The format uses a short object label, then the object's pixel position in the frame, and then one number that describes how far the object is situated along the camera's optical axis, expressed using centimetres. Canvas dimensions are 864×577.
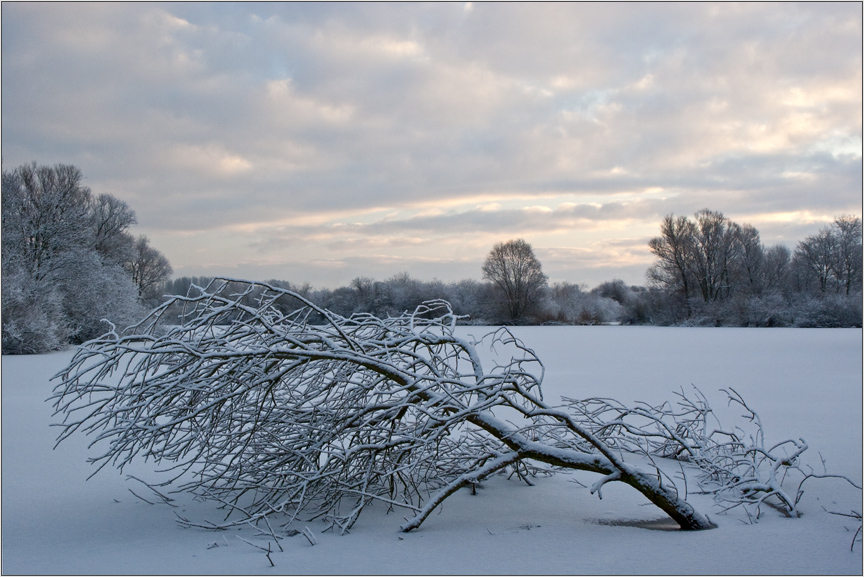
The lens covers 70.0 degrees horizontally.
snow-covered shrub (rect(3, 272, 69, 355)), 1705
